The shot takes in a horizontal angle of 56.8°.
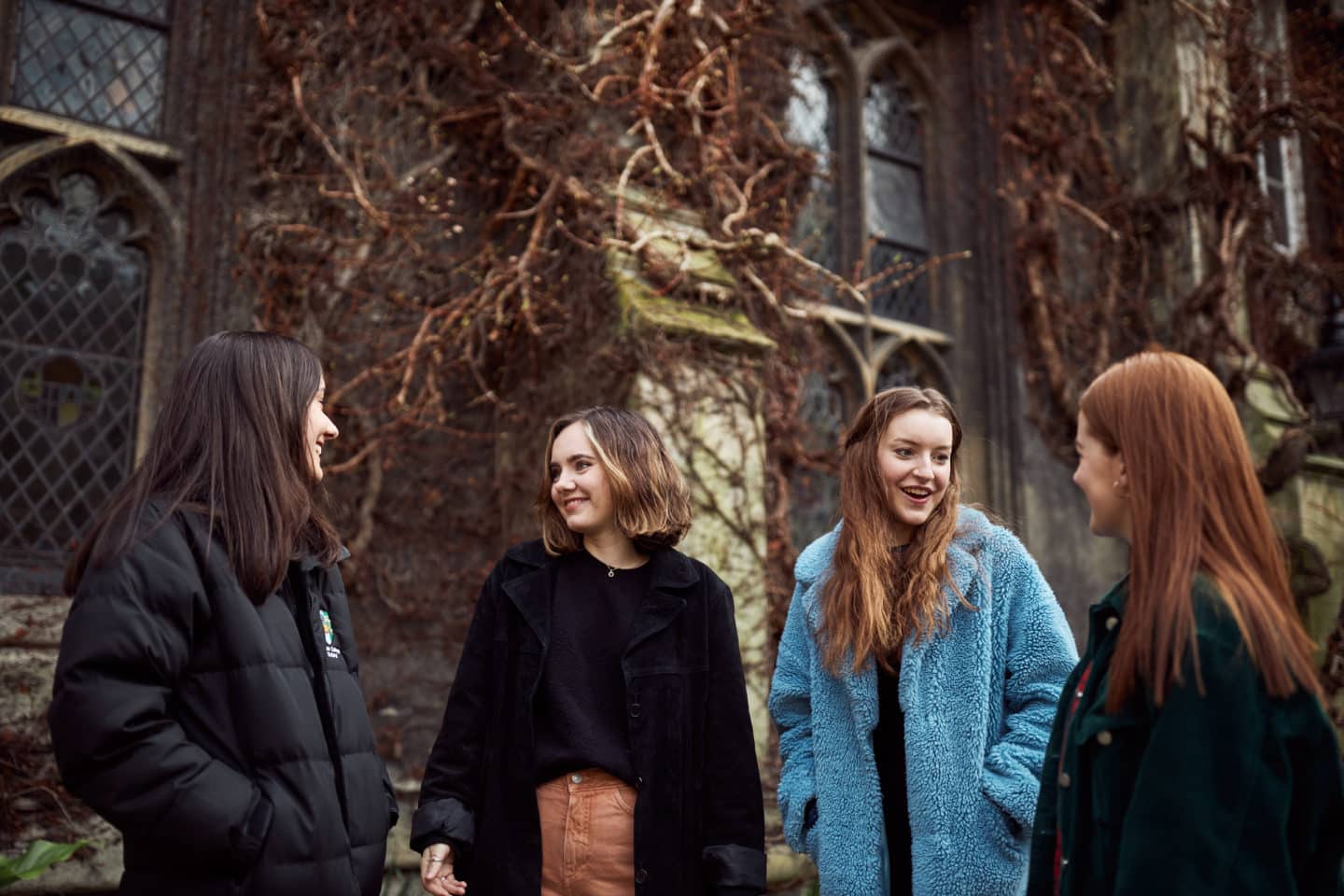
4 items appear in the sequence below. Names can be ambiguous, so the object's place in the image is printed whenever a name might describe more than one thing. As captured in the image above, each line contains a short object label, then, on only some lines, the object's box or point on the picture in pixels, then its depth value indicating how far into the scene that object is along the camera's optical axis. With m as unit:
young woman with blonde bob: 2.58
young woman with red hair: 1.66
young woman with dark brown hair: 1.91
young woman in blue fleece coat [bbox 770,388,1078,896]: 2.52
